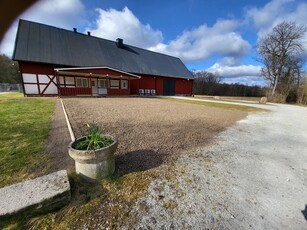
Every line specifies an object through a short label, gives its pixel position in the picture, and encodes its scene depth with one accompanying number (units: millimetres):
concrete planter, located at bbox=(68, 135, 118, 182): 1956
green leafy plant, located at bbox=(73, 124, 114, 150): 2162
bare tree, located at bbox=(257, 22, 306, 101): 20375
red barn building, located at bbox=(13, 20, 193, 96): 14086
